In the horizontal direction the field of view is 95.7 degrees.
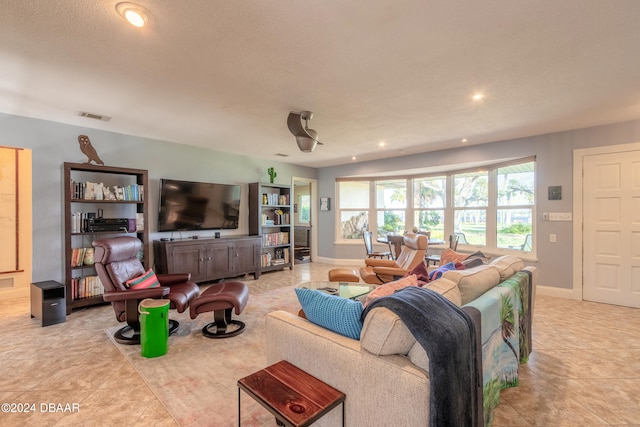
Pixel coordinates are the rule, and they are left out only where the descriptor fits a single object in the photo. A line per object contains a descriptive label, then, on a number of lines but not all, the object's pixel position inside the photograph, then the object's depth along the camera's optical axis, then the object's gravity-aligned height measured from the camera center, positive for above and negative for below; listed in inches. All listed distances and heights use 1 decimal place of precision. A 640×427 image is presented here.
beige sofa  43.6 -26.0
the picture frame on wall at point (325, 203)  282.4 +8.7
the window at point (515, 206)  183.5 +4.4
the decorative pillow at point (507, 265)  86.1 -16.6
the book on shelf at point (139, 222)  160.7 -5.6
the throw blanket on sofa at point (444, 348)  41.3 -21.1
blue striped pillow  54.9 -19.9
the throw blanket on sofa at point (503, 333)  62.4 -30.9
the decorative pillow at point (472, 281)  67.0 -16.7
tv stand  172.8 -29.0
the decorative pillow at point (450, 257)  124.5 -19.3
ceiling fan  127.8 +37.0
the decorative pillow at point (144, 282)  112.7 -28.0
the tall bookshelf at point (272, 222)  227.8 -8.0
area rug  69.9 -48.6
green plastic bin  95.8 -39.0
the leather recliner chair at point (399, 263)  139.4 -27.3
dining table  201.6 -20.7
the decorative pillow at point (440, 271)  81.7 -17.2
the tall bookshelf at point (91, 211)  139.7 +0.4
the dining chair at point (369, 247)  216.7 -26.3
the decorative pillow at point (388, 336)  46.9 -20.2
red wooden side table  43.6 -30.8
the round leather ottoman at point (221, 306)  109.2 -35.5
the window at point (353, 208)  274.5 +4.2
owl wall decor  148.3 +32.5
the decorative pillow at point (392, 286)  68.4 -18.2
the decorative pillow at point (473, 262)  95.4 -16.9
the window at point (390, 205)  259.4 +6.7
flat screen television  182.7 +4.4
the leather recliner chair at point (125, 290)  104.1 -28.6
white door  147.1 -7.8
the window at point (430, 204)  238.5 +7.4
